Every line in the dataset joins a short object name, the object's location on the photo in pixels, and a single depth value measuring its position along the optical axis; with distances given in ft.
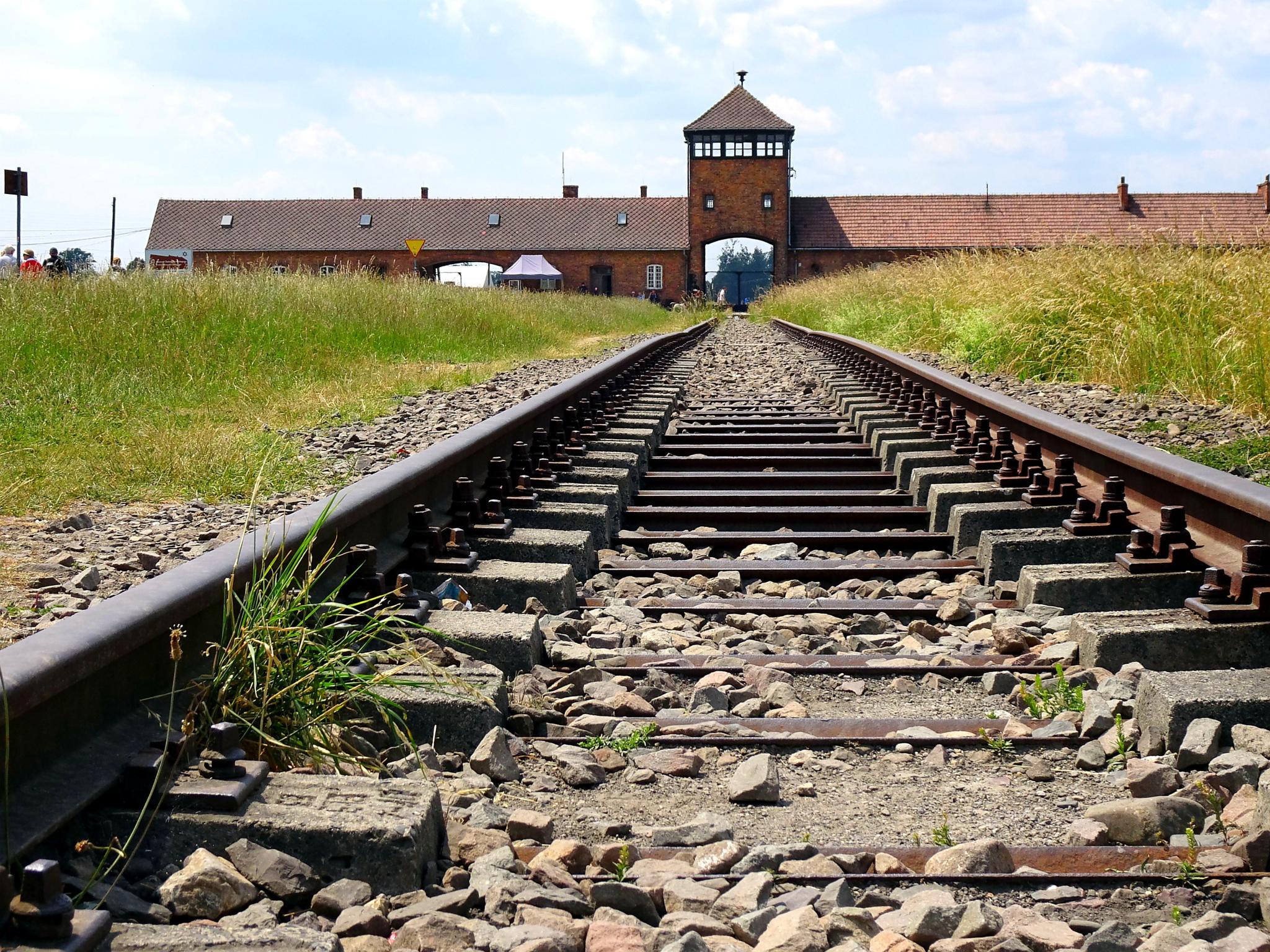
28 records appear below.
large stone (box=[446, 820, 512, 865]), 7.48
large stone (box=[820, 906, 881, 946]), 6.45
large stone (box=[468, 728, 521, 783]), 8.90
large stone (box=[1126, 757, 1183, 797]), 8.38
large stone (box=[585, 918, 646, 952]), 6.24
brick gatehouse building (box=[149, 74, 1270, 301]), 209.56
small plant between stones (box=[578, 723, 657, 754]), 9.66
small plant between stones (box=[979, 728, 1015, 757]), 9.55
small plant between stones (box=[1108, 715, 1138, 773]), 9.09
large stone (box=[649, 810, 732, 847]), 7.75
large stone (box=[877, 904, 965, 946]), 6.49
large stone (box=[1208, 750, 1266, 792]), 8.28
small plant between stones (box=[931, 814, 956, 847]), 7.79
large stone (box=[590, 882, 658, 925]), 6.82
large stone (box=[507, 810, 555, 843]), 7.72
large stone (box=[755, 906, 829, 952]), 6.24
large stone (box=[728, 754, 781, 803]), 8.62
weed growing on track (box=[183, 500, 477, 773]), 8.05
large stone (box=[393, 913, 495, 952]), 6.22
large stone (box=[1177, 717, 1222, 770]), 8.67
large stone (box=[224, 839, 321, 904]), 6.57
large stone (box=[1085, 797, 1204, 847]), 7.80
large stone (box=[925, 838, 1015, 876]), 7.35
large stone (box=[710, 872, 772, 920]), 6.73
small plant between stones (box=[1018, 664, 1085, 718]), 10.27
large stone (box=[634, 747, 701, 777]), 9.22
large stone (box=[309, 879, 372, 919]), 6.57
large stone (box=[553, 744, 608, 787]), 9.00
